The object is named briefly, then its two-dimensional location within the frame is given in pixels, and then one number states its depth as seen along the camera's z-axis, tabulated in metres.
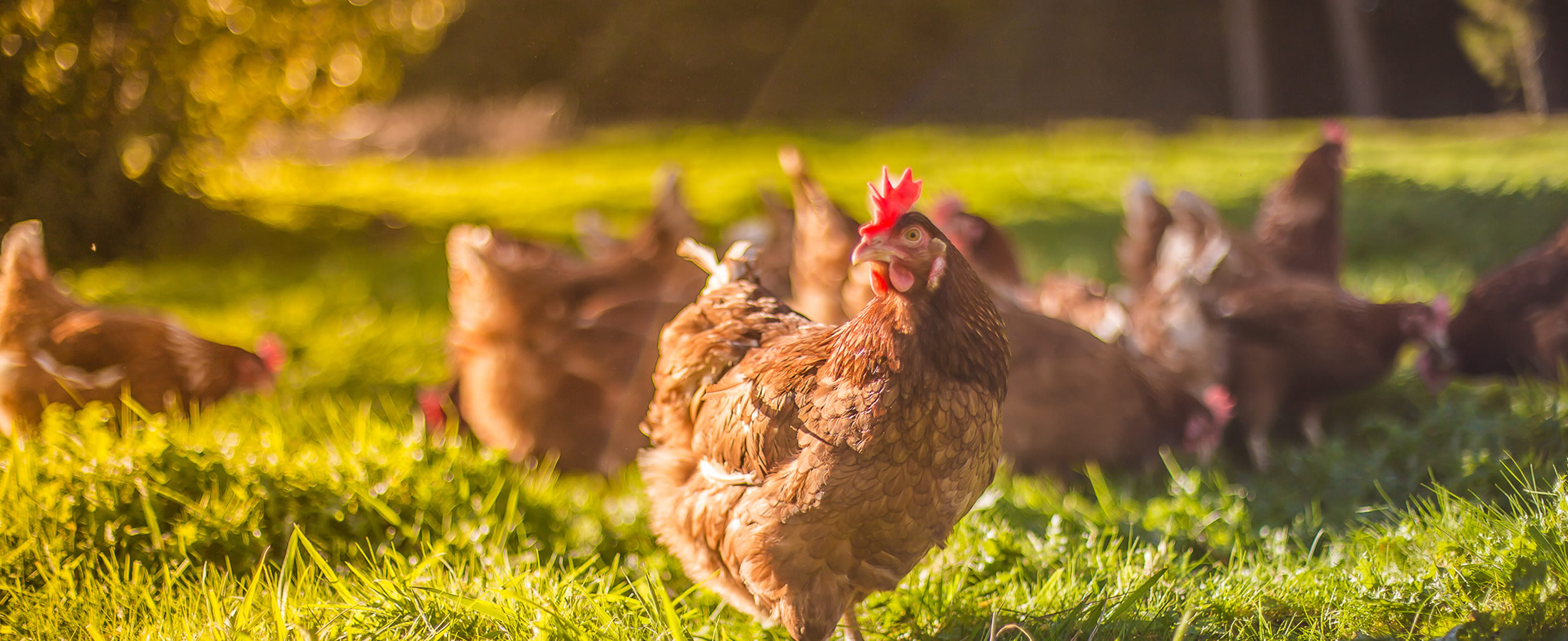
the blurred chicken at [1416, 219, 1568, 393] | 3.67
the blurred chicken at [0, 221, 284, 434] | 2.98
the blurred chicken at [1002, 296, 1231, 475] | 3.49
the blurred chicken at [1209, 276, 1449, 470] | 3.92
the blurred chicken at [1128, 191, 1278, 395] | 4.06
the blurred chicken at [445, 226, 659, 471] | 3.84
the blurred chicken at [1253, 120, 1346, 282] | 4.77
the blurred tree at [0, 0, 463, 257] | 3.01
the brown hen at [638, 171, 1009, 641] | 1.95
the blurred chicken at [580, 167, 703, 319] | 4.32
